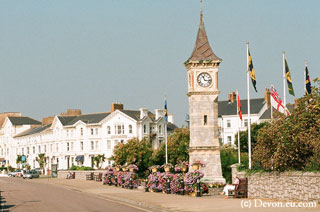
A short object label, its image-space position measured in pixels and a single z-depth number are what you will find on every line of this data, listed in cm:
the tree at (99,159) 8912
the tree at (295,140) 2566
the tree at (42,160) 10500
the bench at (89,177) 6313
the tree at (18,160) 11454
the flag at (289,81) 3559
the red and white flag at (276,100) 3519
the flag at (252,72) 3431
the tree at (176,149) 6469
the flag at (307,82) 3547
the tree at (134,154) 6369
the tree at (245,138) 8428
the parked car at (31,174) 7794
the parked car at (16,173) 8896
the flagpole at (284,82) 3444
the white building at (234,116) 9444
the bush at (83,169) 7031
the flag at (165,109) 5134
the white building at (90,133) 9112
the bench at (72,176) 6888
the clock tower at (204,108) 4072
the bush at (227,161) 4438
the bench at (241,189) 2843
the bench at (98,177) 5841
